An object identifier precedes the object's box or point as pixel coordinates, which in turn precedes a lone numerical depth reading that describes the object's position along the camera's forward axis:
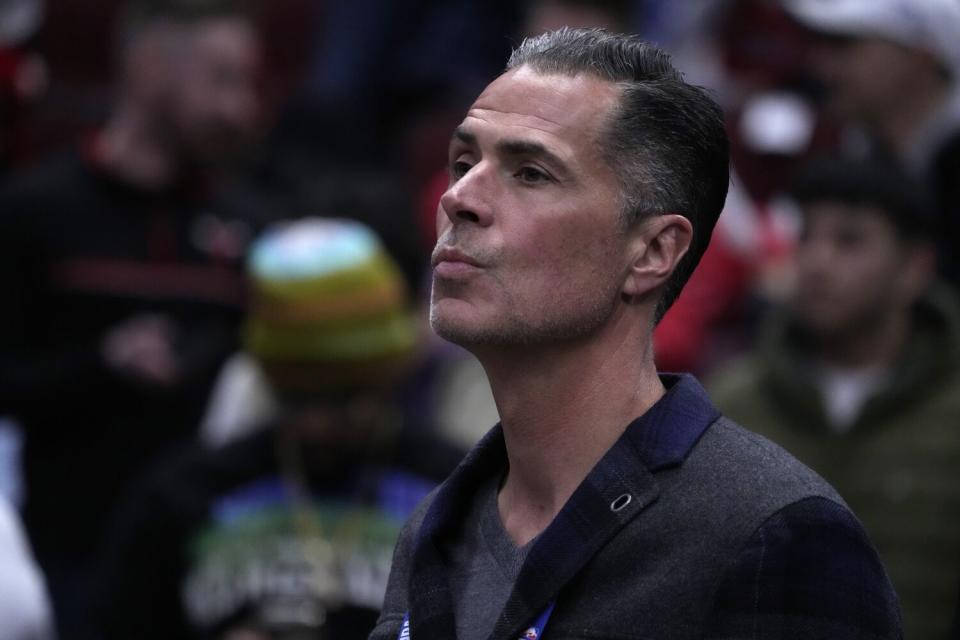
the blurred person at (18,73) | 11.88
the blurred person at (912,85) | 12.43
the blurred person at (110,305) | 11.60
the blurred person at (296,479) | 8.80
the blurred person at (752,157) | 12.94
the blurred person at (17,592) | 7.91
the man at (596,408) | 4.63
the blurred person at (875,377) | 9.80
